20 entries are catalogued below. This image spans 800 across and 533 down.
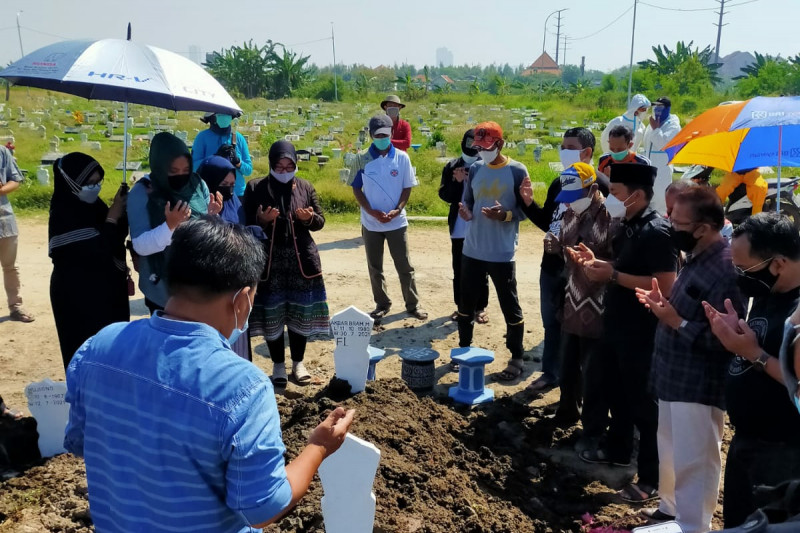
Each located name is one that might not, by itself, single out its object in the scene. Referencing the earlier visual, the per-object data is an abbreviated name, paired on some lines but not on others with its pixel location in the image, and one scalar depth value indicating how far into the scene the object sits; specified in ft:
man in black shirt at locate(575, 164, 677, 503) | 12.53
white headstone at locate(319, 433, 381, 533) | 8.99
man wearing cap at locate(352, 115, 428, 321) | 21.91
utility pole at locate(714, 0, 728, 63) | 244.91
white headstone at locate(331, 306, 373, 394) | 15.46
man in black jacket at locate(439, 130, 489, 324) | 21.50
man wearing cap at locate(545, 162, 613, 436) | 14.60
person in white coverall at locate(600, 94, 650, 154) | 31.12
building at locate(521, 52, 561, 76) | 377.91
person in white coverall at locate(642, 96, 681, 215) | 29.43
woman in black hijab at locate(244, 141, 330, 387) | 16.97
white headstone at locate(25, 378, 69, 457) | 13.57
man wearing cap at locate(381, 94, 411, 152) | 27.57
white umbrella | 12.97
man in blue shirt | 5.64
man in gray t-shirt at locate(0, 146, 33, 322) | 21.16
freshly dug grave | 11.41
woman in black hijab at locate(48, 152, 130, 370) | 13.62
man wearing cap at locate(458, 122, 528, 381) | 18.16
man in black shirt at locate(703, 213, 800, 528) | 8.82
